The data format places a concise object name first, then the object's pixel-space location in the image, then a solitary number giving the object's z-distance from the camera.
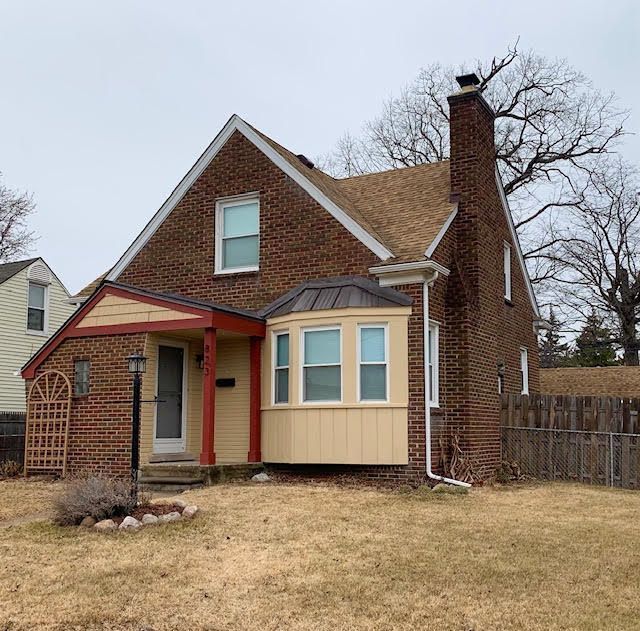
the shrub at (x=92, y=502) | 8.94
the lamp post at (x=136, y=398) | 10.31
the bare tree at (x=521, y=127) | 33.50
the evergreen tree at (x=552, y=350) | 52.12
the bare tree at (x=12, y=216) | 39.75
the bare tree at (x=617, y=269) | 40.44
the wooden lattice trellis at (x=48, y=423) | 14.31
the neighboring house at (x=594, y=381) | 28.88
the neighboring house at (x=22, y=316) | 26.03
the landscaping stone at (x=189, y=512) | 9.29
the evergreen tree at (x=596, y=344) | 43.31
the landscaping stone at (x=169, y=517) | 8.98
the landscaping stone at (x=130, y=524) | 8.66
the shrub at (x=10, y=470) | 14.89
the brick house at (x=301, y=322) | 13.00
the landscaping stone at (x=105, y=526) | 8.61
